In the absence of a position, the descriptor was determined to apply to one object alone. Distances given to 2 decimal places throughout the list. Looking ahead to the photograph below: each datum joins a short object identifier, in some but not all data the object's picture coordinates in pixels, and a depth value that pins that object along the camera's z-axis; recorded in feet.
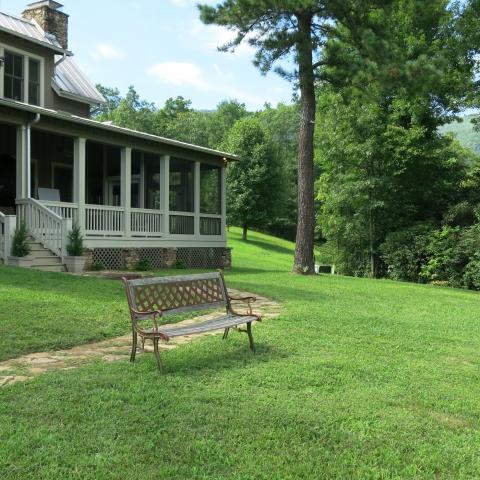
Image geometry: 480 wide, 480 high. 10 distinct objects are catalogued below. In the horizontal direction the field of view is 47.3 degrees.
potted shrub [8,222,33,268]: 38.10
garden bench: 16.76
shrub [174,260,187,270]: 53.67
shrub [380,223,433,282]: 66.39
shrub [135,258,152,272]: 48.52
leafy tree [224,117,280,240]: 139.85
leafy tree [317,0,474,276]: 68.33
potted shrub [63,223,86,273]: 40.73
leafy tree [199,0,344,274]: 50.55
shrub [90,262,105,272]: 43.68
